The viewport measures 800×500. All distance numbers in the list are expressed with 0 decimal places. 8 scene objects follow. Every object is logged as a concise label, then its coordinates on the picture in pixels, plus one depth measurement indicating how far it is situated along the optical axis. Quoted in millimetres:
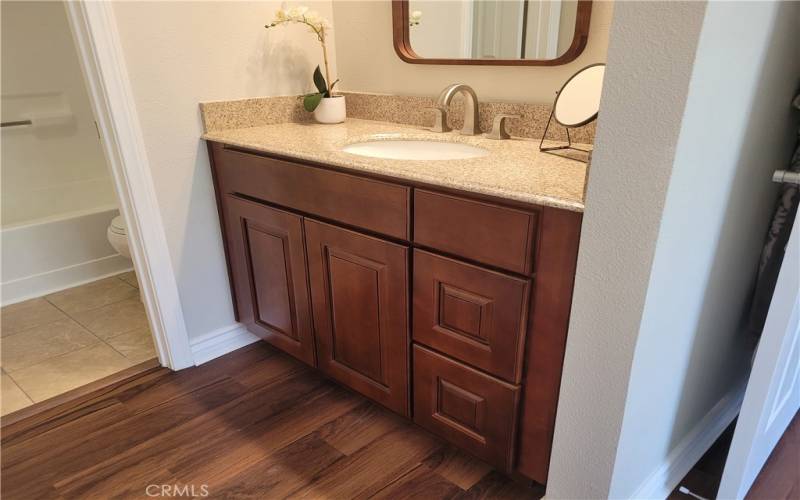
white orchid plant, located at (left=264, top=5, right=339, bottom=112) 1793
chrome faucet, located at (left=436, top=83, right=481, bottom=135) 1603
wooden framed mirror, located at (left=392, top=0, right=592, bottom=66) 1464
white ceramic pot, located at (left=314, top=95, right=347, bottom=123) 1950
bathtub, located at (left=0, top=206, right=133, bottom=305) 2520
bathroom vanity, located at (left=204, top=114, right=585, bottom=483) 1091
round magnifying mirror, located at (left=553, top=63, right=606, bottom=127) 1314
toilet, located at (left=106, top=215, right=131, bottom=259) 2441
